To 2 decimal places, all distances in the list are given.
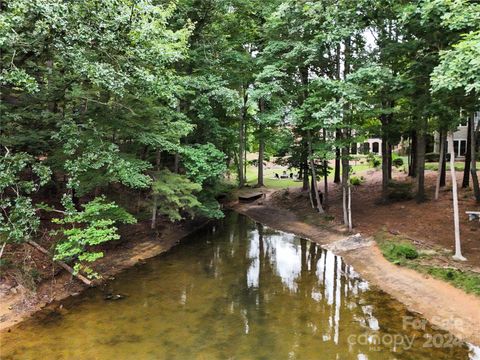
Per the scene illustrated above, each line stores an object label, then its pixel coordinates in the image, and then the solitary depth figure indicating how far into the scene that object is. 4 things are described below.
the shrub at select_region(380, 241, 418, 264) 13.20
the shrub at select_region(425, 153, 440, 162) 32.47
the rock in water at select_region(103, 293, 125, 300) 11.45
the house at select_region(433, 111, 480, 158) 33.49
